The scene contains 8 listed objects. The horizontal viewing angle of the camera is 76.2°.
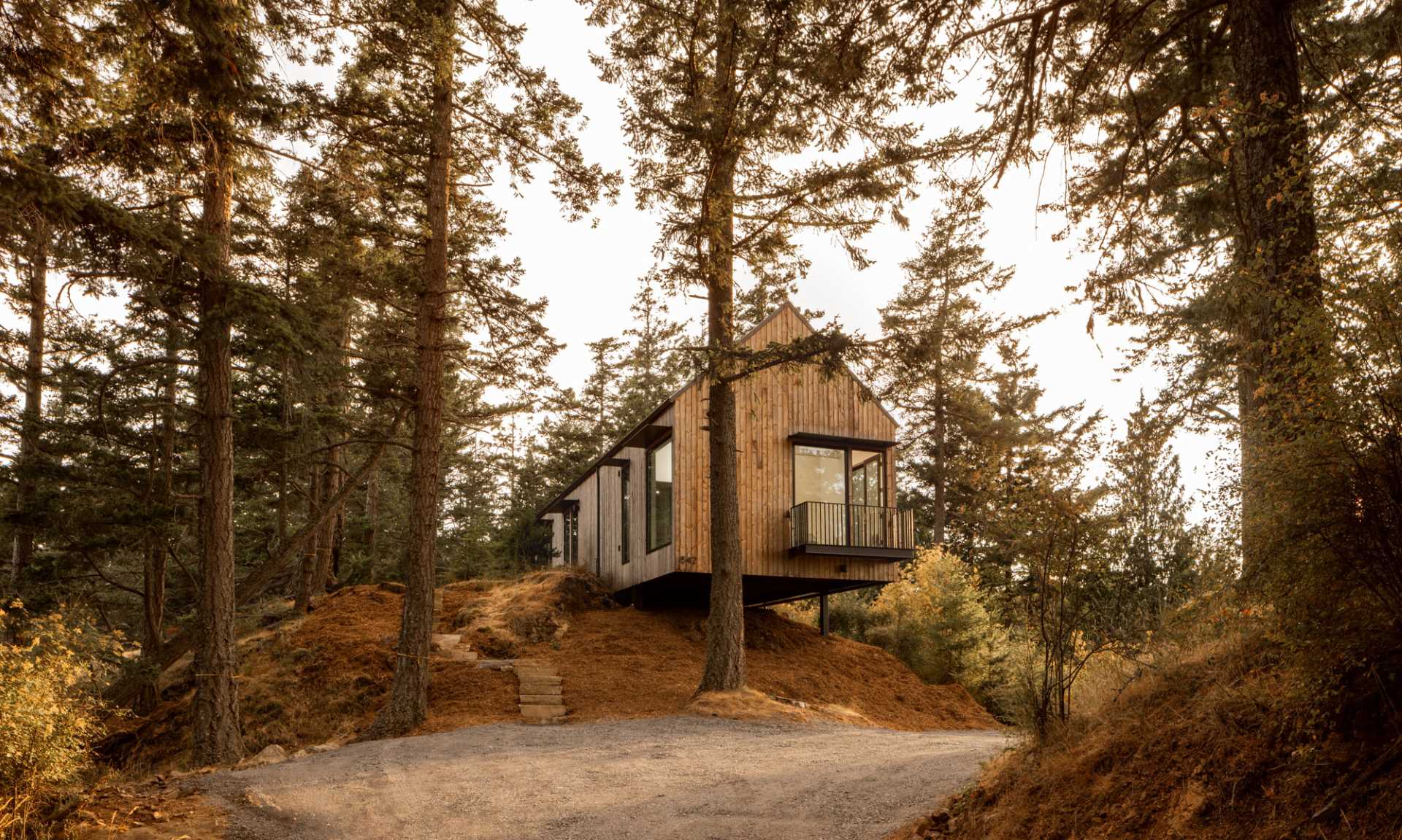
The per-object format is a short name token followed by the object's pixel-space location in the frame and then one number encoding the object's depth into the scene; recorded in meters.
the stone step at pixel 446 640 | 15.21
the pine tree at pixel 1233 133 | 4.03
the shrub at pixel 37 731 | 4.94
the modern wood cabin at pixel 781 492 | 17.02
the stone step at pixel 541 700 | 12.33
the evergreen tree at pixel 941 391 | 27.88
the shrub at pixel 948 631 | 16.98
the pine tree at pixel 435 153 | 11.57
